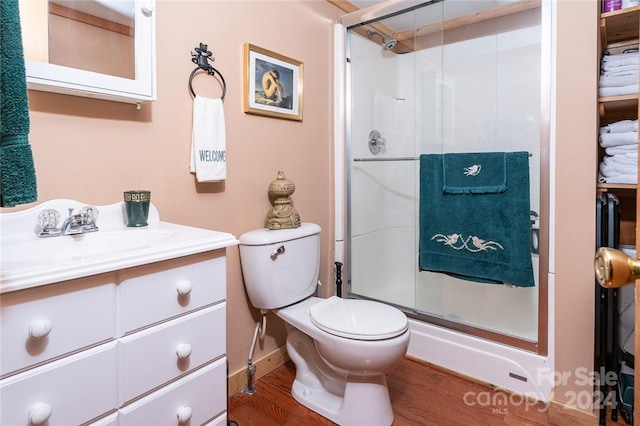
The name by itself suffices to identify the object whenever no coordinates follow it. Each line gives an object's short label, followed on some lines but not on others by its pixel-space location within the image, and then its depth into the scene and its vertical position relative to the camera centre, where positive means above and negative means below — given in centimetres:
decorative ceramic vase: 176 -1
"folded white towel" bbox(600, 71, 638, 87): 142 +49
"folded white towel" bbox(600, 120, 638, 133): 145 +31
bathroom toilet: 141 -50
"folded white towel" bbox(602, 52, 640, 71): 145 +58
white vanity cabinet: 73 -33
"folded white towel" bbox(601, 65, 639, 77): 144 +54
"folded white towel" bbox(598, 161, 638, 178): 143 +14
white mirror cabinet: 105 +51
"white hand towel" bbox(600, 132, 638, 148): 143 +26
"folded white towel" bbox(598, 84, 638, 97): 140 +45
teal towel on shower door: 169 -6
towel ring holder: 149 +61
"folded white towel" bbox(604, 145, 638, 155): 144 +22
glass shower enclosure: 186 +44
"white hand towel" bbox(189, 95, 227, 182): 148 +27
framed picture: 172 +62
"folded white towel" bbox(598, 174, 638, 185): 142 +10
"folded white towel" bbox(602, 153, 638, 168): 143 +18
